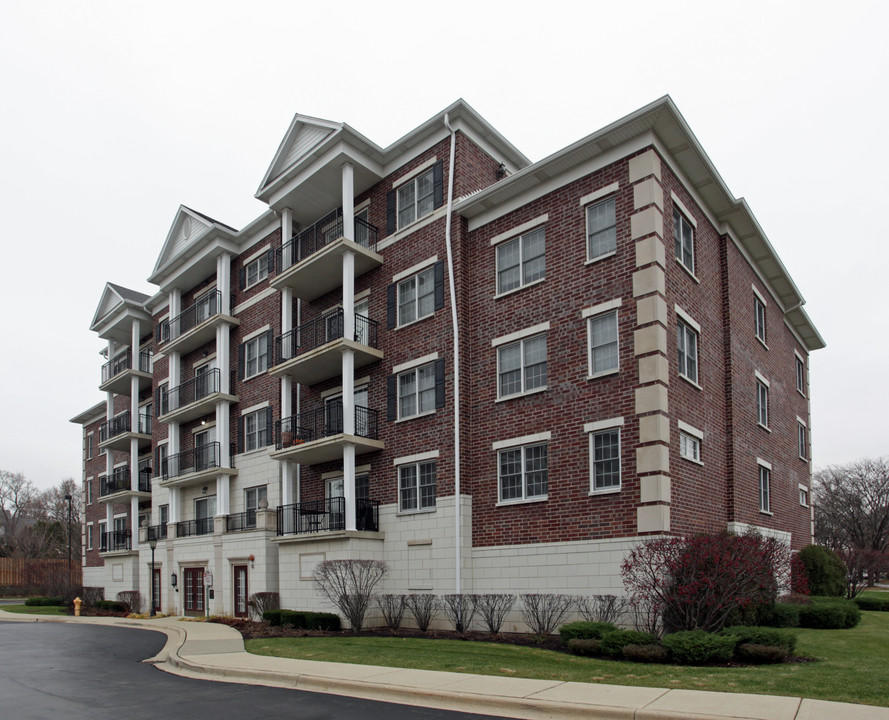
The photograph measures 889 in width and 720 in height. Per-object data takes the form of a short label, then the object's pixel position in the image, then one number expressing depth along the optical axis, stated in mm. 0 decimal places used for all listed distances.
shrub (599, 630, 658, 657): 14609
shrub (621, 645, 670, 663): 13828
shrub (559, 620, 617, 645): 16031
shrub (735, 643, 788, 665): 13258
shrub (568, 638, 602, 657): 15070
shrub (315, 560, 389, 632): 22094
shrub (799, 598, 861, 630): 19953
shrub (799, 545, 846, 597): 25672
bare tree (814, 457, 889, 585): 67125
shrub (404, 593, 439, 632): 21047
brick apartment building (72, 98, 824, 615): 19281
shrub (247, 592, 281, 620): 25875
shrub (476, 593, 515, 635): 19656
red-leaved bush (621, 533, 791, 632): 15195
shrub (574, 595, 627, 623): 17547
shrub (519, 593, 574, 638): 18453
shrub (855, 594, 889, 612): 28672
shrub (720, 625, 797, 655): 13773
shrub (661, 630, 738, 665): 13367
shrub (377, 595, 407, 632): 21656
